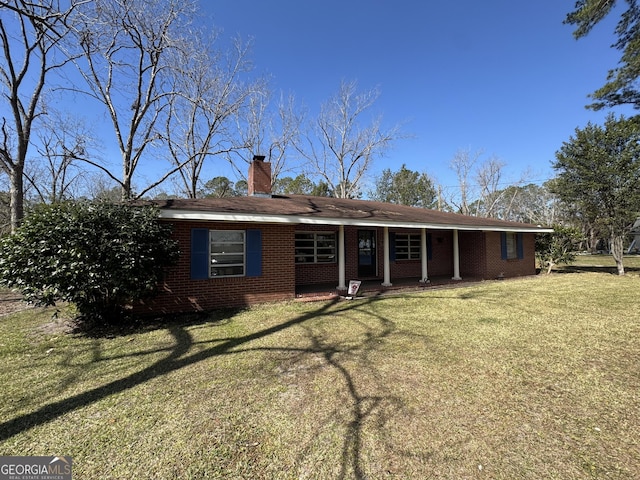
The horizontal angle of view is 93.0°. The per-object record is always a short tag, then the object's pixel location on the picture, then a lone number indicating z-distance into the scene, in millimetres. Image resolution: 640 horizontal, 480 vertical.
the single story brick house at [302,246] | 7141
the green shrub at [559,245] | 14227
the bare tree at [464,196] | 36594
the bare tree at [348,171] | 26375
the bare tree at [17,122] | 12109
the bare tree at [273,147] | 22875
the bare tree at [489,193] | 37094
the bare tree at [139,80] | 12828
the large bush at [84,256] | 5113
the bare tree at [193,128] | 17166
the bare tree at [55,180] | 22828
